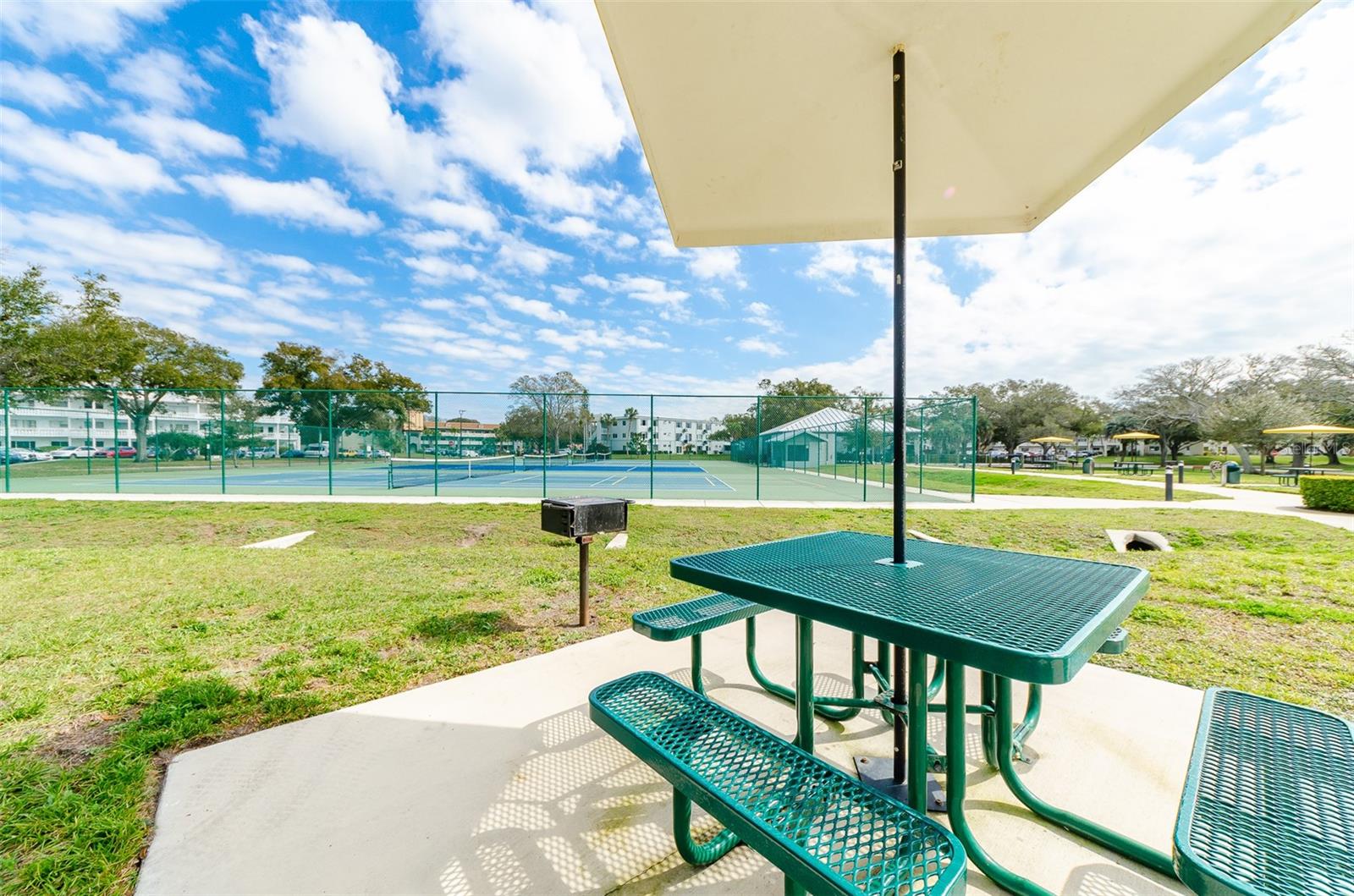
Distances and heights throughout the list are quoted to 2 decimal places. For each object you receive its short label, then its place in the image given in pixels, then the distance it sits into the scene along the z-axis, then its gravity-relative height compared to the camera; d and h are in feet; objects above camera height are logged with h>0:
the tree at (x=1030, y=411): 154.10 +9.96
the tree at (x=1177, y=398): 124.47 +11.60
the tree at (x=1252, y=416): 89.56 +4.83
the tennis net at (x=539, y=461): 51.00 -1.96
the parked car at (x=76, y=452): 52.11 -0.93
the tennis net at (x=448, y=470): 46.85 -3.02
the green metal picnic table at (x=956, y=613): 3.38 -1.39
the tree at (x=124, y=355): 81.71 +16.51
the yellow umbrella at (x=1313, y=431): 61.64 +1.52
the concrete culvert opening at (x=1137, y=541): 21.17 -4.25
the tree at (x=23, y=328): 75.25 +17.46
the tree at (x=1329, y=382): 100.01 +12.48
